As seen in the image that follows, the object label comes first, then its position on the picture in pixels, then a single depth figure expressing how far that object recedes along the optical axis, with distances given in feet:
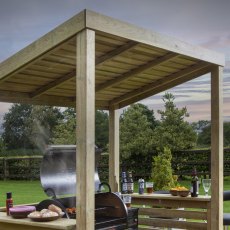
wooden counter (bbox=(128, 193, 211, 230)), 17.30
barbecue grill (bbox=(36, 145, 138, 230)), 14.69
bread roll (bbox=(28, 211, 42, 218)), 12.70
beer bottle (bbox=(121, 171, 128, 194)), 18.81
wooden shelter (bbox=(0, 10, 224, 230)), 11.84
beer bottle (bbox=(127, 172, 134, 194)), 18.92
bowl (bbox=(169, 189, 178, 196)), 18.20
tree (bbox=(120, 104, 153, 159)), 45.98
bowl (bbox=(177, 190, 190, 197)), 17.83
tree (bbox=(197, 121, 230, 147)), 46.78
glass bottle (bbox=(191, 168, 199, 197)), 17.53
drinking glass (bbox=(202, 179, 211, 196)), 17.11
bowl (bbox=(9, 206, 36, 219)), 13.33
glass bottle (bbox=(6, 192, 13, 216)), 14.28
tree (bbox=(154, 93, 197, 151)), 48.39
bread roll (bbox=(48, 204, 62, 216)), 13.04
